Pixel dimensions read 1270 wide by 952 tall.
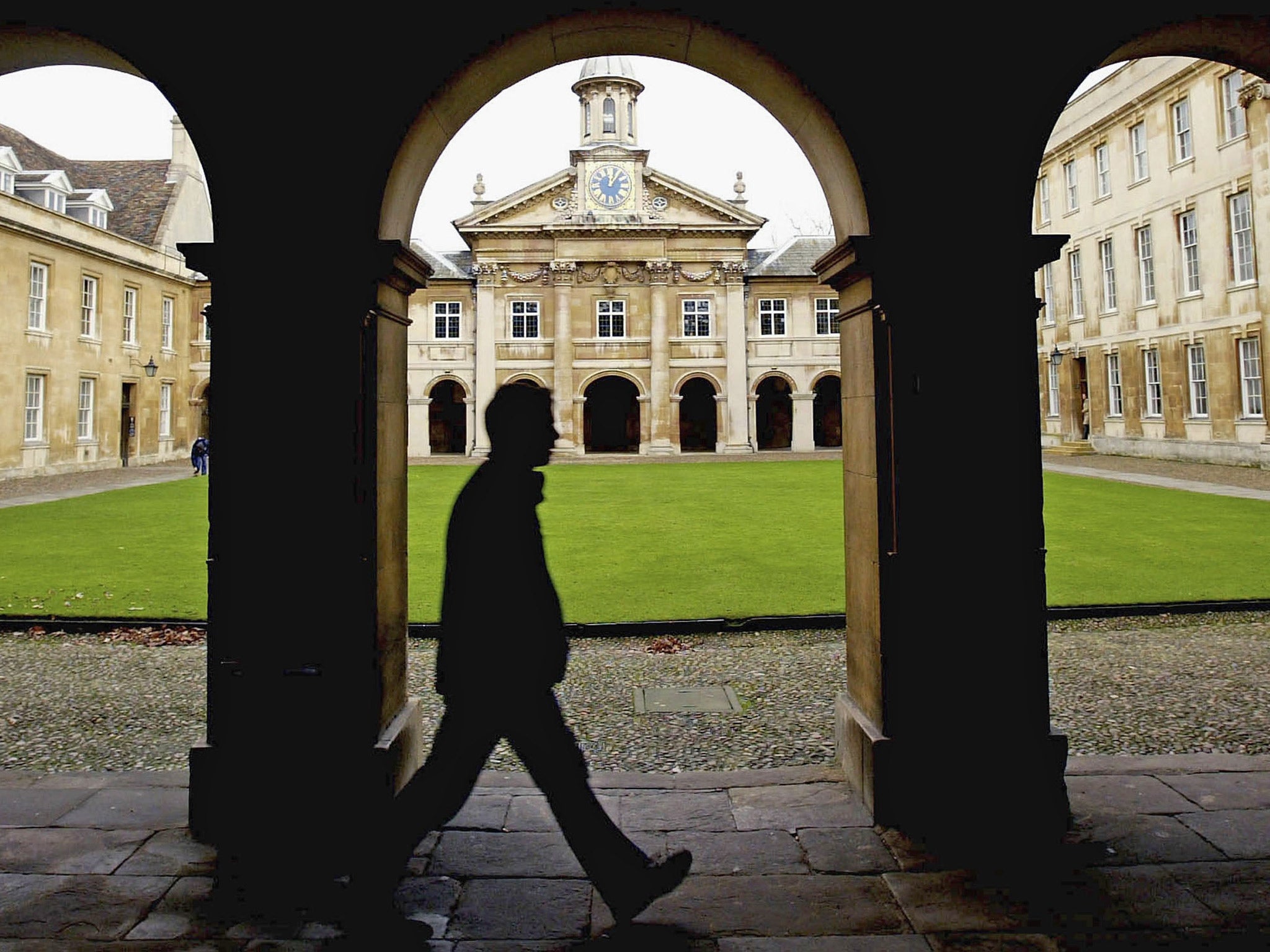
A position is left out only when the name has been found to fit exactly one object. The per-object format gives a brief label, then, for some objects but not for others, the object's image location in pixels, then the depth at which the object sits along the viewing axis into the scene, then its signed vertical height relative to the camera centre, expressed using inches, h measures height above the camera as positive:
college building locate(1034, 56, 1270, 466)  885.2 +284.2
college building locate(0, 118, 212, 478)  1016.2 +285.3
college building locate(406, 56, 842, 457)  1491.1 +366.0
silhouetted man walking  108.7 -18.0
